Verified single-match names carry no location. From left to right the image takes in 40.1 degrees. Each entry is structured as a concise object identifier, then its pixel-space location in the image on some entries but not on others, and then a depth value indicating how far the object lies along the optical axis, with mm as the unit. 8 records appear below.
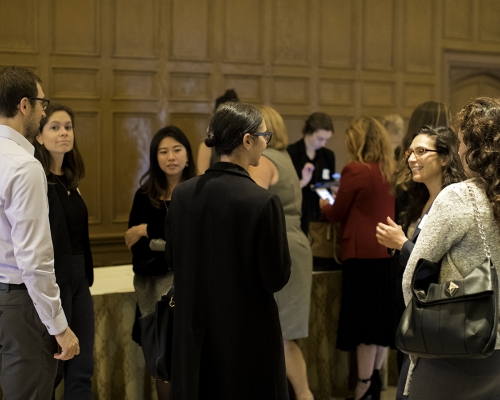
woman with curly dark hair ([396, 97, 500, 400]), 2035
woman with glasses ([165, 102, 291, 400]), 2242
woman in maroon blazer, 4047
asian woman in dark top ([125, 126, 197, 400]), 3436
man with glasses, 2322
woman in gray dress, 3693
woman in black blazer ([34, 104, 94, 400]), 2957
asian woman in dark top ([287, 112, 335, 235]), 6047
